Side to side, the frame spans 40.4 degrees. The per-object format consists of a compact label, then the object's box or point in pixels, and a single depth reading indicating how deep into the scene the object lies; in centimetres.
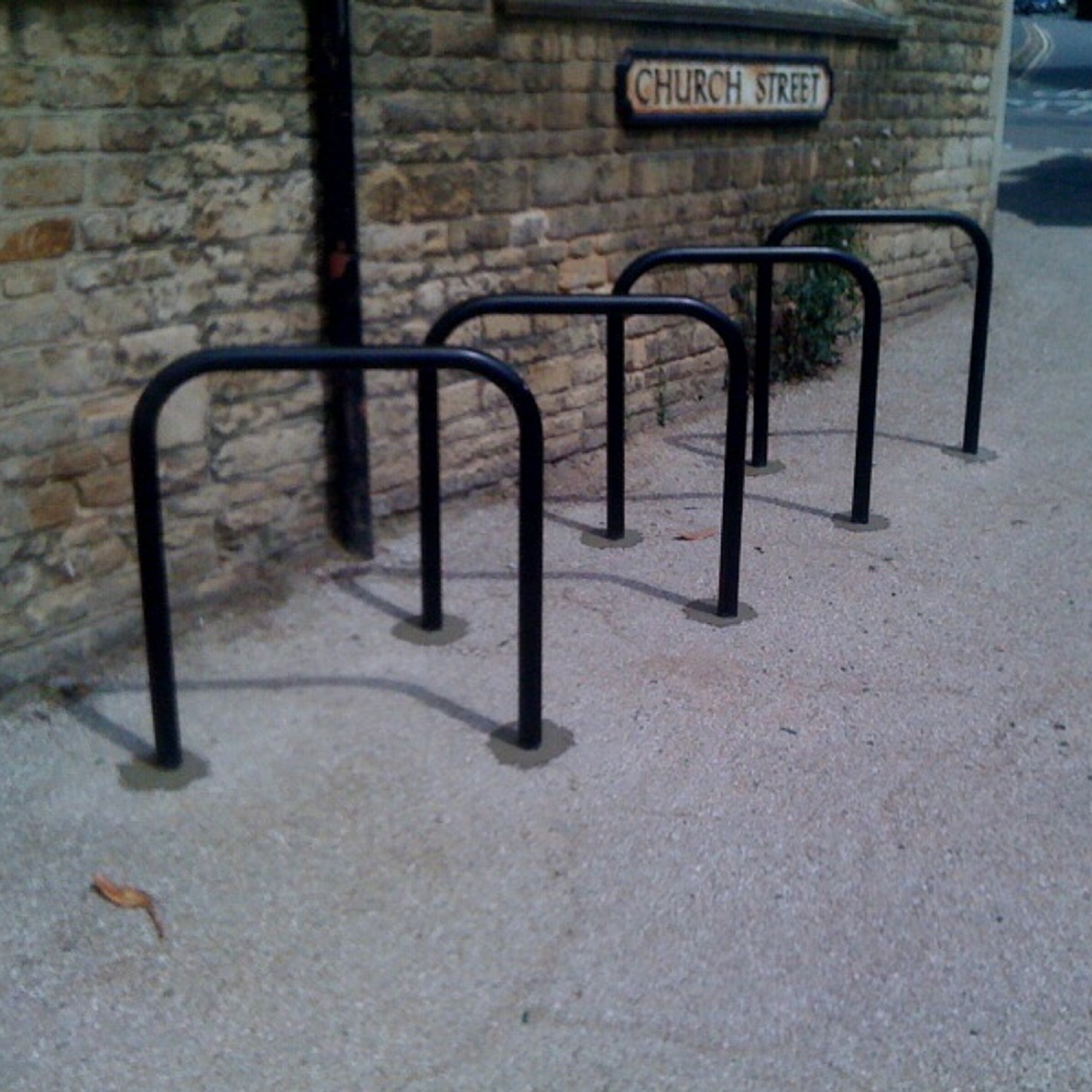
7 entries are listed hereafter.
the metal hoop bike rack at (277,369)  326
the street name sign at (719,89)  596
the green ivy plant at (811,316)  736
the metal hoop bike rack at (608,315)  404
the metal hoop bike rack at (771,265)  500
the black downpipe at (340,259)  448
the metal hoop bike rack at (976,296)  566
